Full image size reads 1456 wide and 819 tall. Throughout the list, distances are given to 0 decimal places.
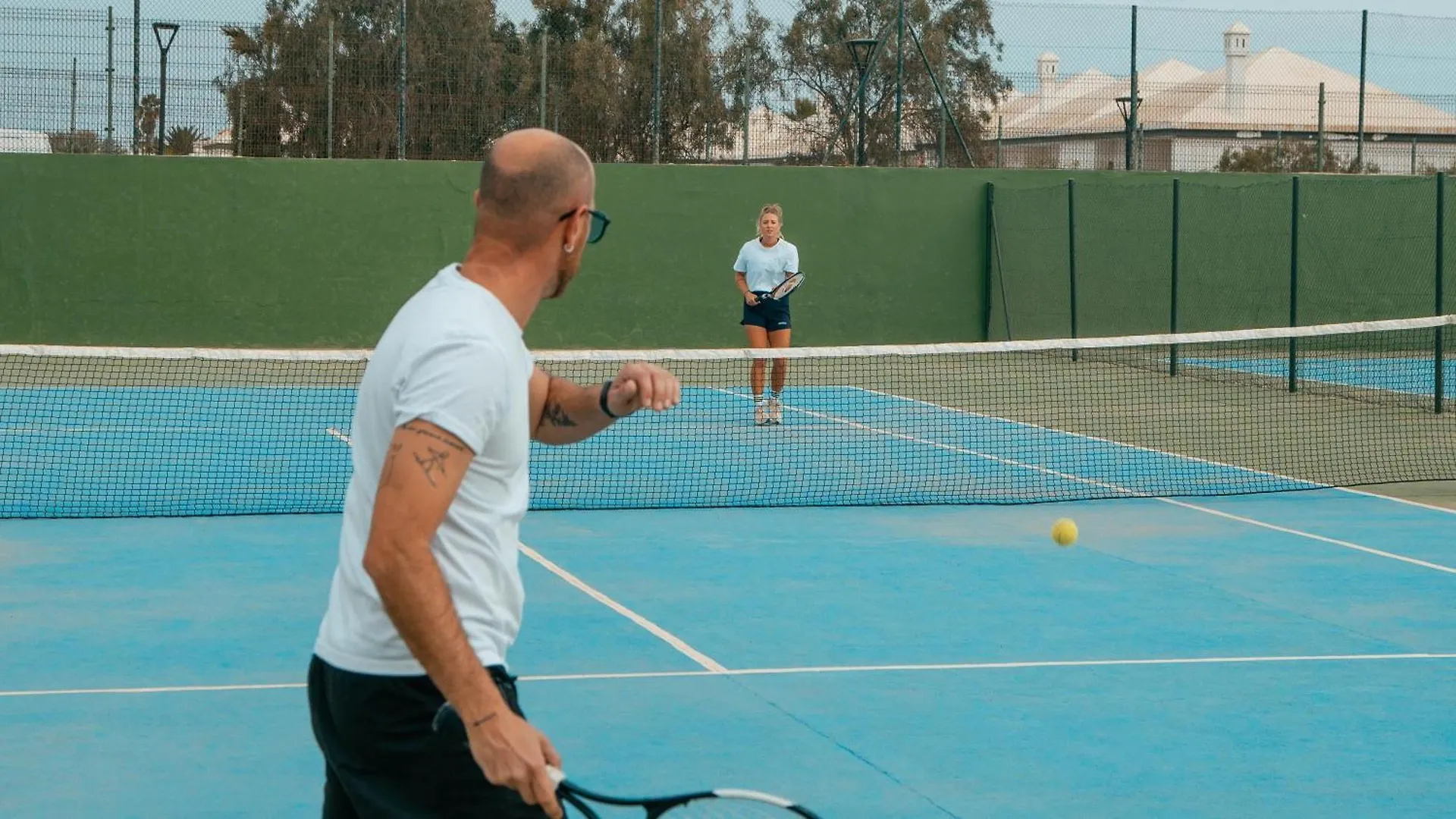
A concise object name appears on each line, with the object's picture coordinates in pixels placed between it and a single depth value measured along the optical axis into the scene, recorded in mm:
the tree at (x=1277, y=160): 24906
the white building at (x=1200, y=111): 21594
